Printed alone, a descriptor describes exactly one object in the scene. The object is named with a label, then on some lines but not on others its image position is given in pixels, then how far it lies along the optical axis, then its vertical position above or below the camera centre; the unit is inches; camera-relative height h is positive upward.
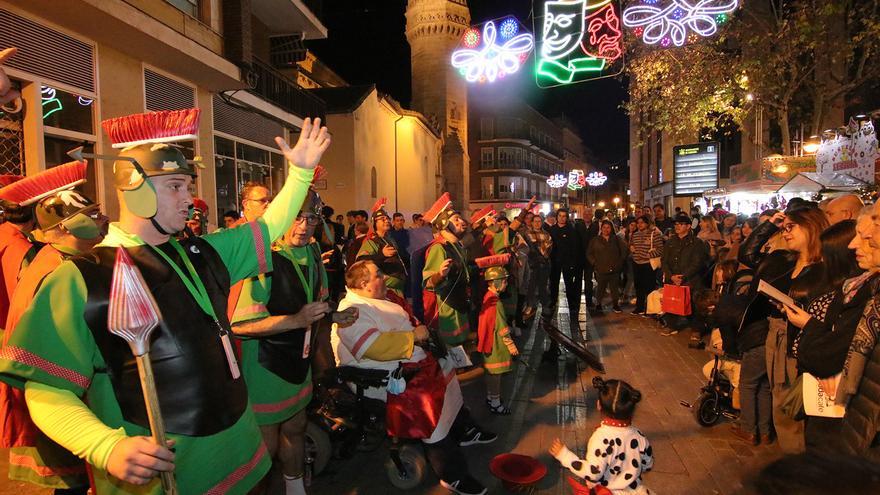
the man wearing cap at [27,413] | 119.2 -44.2
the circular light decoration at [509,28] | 490.9 +200.9
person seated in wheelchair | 135.7 -41.2
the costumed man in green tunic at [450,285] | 208.8 -24.4
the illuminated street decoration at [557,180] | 1407.5 +132.7
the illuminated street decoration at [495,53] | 464.8 +174.2
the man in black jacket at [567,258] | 422.0 -27.5
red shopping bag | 332.2 -51.2
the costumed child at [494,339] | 209.0 -47.6
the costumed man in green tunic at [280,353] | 125.5 -32.1
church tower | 1502.2 +474.0
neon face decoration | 374.9 +144.4
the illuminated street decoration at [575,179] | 1540.4 +147.2
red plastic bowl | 147.0 -75.4
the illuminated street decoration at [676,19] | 339.6 +147.4
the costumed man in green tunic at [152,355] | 63.0 -16.9
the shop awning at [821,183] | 319.0 +29.3
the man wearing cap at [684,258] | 353.7 -24.7
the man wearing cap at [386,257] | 289.0 -16.8
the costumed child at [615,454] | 113.7 -53.6
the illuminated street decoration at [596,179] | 1502.2 +146.0
